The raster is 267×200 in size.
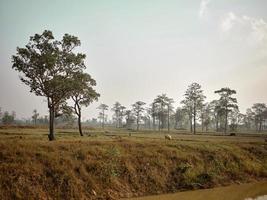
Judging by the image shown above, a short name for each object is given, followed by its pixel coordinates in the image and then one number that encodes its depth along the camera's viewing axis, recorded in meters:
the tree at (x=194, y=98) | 69.81
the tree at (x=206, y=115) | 86.90
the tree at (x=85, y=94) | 37.53
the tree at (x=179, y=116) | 104.33
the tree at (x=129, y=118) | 102.10
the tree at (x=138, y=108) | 95.28
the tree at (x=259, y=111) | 98.99
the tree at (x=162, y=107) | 85.57
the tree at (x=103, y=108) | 112.19
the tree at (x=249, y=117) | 107.97
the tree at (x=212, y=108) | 68.80
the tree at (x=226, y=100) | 67.44
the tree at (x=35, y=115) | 110.54
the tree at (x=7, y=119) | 97.74
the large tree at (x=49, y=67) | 31.22
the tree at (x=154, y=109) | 87.35
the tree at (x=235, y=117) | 96.65
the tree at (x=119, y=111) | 106.66
